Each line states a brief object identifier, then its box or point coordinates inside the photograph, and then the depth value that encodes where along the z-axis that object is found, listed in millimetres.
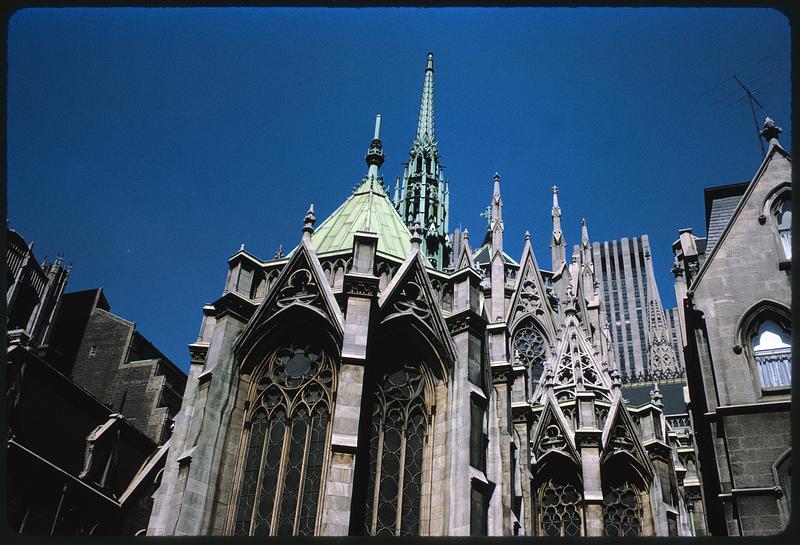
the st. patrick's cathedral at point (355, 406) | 17469
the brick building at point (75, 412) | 24188
